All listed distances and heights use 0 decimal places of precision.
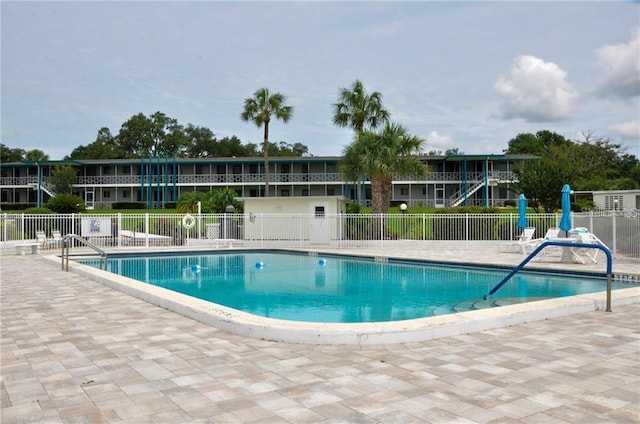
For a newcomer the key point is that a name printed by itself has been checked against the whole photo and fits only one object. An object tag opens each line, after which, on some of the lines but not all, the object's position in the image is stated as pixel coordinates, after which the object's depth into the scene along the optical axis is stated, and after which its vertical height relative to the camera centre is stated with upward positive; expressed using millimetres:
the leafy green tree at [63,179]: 46312 +3602
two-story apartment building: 46156 +3405
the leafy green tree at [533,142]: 60875 +8821
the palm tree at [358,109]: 31000 +6386
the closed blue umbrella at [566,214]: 15161 -39
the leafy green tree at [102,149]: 66000 +9022
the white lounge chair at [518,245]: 19116 -1195
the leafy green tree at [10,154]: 68562 +8828
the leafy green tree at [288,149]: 70138 +9987
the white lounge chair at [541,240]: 17516 -995
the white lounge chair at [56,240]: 21562 -862
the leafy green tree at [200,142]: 68562 +9952
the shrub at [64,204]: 30281 +875
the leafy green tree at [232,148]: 67438 +8930
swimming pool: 9758 -1747
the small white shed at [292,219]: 23922 -115
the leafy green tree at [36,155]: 66000 +8249
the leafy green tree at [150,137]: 69750 +10950
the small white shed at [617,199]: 26812 +690
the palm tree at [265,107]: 37344 +7849
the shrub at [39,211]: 27753 +455
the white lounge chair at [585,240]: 14922 -786
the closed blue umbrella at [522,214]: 19297 -29
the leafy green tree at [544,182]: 26891 +1600
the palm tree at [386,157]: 24484 +2735
